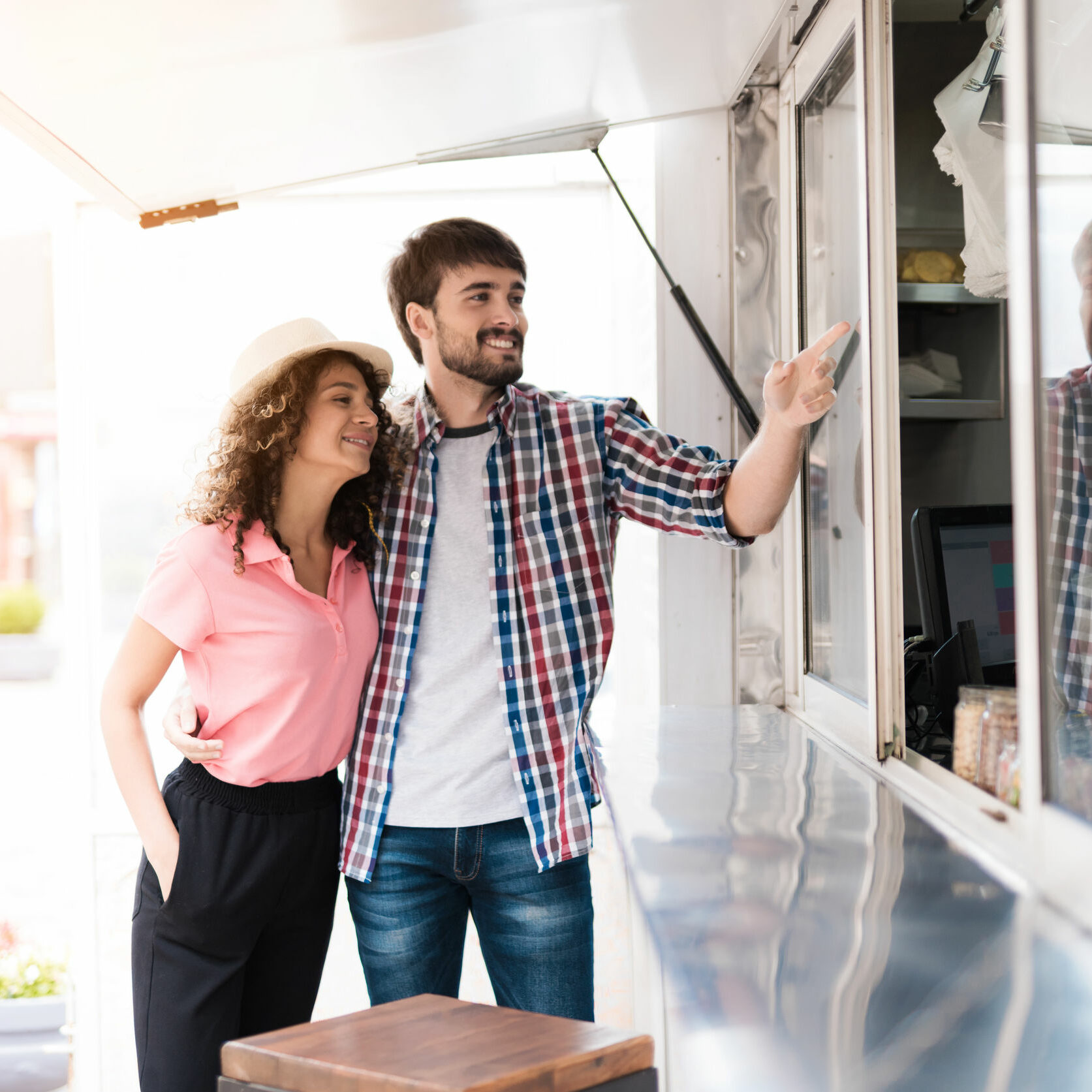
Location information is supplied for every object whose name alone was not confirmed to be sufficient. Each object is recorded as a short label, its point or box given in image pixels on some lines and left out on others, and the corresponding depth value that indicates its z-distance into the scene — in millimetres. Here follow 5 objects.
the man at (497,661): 1773
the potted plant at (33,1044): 2906
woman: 1660
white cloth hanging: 1766
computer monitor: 1899
